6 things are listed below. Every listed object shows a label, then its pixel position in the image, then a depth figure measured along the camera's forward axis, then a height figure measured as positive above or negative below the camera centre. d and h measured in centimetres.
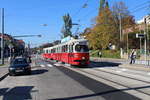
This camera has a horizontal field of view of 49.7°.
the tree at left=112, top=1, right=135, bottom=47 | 4042 +932
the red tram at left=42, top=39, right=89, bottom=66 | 1680 +11
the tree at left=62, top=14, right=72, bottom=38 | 5280 +1010
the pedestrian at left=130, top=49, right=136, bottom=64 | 1923 -55
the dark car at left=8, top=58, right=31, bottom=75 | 1304 -113
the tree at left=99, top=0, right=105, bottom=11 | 4610 +1433
